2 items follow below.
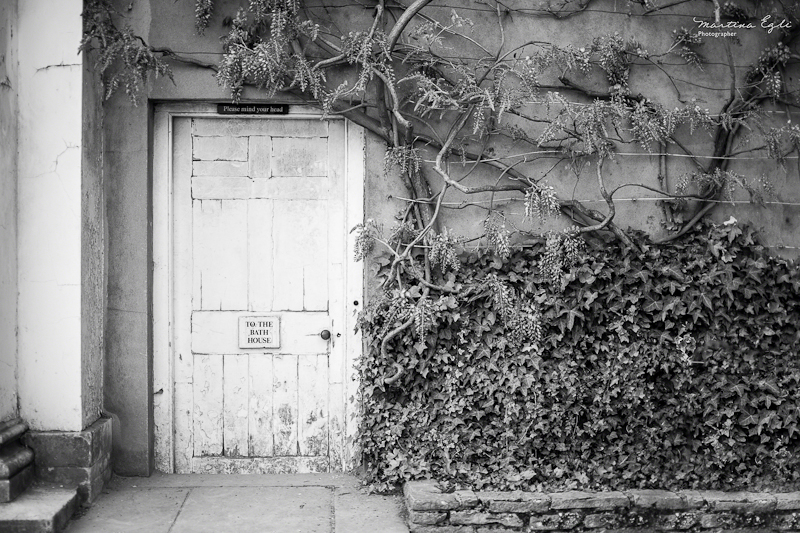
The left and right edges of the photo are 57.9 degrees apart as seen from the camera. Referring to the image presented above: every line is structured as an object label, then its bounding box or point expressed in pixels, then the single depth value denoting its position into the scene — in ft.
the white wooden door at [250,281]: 17.11
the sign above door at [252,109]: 16.85
